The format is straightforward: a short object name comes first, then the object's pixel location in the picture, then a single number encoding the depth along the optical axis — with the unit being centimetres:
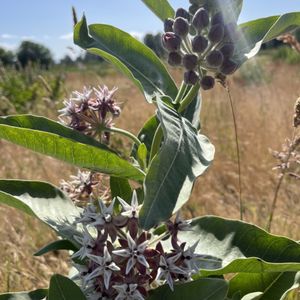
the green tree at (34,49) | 2973
